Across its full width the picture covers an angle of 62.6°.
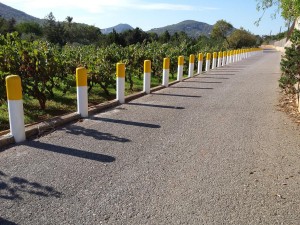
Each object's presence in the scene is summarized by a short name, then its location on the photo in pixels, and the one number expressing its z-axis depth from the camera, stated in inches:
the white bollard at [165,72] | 336.5
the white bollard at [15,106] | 145.1
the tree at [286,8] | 274.1
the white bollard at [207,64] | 551.4
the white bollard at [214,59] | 610.6
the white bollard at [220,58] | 666.5
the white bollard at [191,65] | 431.7
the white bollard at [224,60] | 716.6
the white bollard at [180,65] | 380.8
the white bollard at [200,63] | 491.8
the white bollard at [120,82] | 238.9
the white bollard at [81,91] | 192.9
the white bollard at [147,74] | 290.4
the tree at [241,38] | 2130.0
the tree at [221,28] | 2328.8
